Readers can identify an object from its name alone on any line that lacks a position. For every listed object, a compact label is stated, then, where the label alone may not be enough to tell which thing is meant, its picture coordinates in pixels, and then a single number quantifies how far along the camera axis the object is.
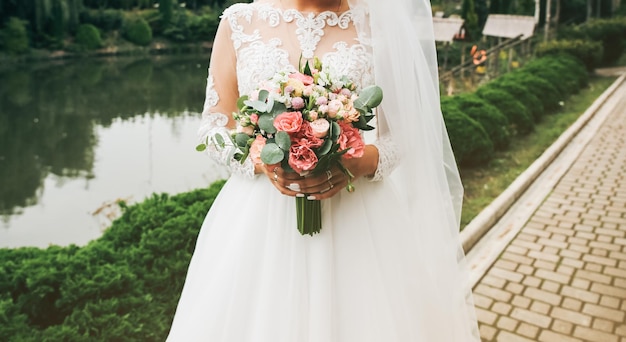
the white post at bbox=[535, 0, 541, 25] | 23.99
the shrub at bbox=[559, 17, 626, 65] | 17.47
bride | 1.69
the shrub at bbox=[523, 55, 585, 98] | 11.74
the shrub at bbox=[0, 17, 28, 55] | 26.08
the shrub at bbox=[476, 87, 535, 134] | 8.40
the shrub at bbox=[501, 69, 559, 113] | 10.24
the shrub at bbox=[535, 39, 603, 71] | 15.41
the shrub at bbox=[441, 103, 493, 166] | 6.39
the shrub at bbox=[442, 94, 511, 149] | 7.26
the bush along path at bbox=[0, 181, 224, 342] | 2.78
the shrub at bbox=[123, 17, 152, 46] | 34.00
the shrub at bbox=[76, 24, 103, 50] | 30.66
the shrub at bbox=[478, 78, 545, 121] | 9.41
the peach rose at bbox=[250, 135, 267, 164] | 1.46
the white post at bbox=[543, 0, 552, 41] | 19.78
